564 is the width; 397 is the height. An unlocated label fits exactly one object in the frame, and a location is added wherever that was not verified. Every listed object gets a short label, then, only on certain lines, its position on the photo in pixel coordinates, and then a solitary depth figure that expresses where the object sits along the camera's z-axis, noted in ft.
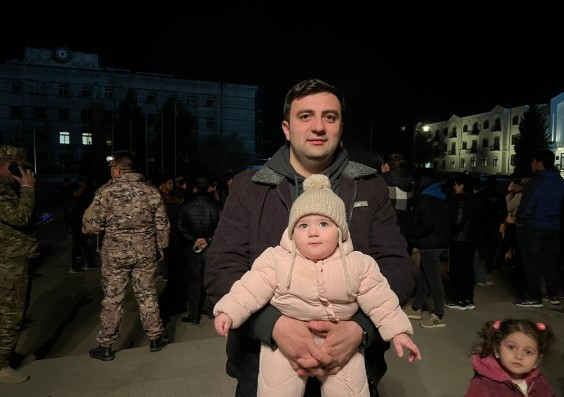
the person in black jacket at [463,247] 22.48
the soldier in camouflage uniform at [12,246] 14.42
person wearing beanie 6.35
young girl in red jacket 8.91
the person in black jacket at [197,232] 22.15
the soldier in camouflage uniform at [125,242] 16.38
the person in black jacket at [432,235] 20.18
